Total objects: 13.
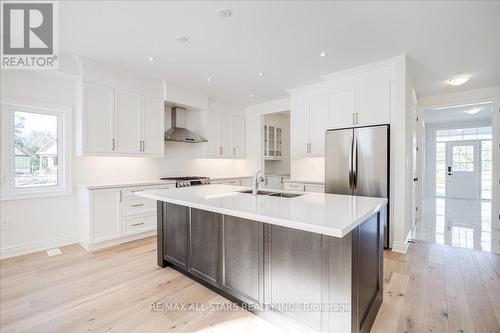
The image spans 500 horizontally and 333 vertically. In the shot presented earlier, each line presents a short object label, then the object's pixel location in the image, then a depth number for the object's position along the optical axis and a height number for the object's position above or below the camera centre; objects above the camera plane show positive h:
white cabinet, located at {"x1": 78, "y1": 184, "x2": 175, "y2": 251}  3.29 -0.76
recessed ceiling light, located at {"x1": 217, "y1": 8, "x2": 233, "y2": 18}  2.19 +1.42
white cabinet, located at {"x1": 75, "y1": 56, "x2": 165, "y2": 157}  3.37 +0.79
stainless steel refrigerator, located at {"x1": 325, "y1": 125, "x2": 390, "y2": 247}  3.21 +0.04
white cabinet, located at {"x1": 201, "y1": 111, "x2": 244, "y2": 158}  5.20 +0.67
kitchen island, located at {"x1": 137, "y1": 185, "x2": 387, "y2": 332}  1.46 -0.67
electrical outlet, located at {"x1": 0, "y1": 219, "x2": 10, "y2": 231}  3.05 -0.77
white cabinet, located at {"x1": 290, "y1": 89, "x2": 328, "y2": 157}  4.14 +0.77
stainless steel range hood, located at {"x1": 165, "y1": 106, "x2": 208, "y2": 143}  4.55 +0.61
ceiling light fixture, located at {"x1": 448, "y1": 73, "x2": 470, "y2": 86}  3.38 +1.23
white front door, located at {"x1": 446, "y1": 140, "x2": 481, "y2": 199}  7.50 -0.17
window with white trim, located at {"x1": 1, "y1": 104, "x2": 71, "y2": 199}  3.11 +0.19
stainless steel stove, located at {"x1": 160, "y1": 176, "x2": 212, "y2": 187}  4.23 -0.30
